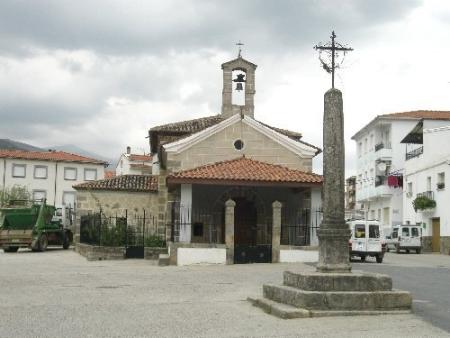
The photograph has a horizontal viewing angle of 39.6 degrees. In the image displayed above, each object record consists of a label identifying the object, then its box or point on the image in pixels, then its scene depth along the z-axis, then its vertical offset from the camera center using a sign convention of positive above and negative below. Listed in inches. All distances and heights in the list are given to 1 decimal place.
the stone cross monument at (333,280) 354.3 -23.3
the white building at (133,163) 2568.9 +326.8
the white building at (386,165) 1918.1 +245.4
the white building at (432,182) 1451.8 +150.4
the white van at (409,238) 1429.6 +9.6
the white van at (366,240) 957.2 +2.1
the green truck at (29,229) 1116.5 +15.0
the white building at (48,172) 2620.3 +278.0
